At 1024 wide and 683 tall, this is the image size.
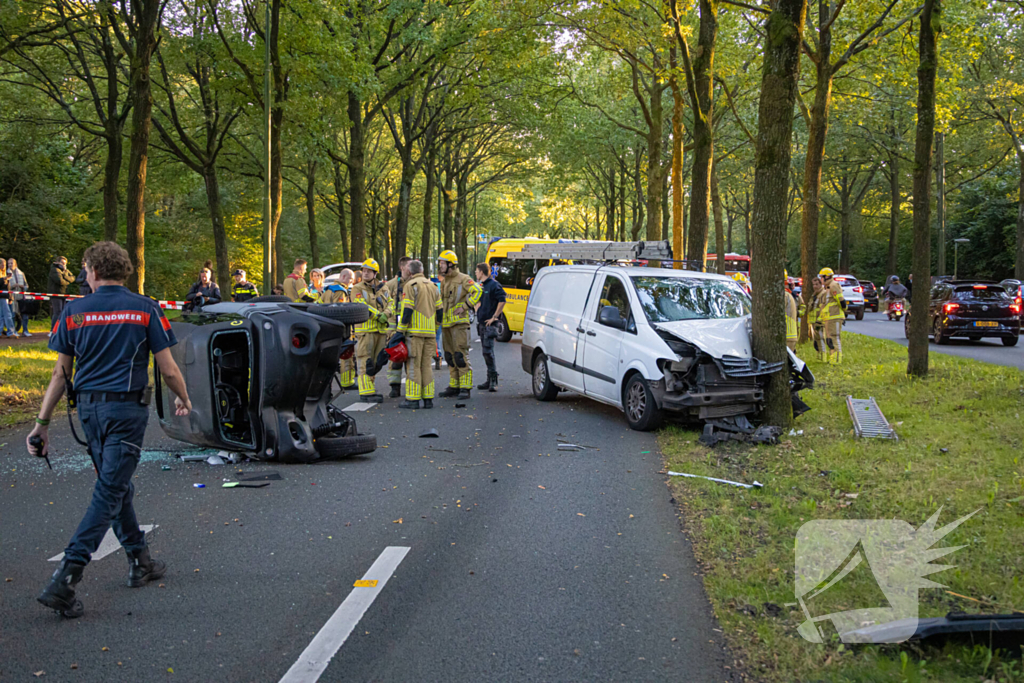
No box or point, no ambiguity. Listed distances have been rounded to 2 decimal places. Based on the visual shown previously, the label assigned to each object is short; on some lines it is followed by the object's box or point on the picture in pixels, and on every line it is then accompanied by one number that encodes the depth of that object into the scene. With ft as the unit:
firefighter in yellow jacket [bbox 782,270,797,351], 46.14
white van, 31.58
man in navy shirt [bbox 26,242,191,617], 14.80
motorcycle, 111.75
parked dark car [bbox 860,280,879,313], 156.87
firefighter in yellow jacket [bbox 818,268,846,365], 55.11
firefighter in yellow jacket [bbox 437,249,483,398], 40.14
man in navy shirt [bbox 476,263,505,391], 44.34
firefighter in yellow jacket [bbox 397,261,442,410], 37.29
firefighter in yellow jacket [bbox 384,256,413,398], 39.47
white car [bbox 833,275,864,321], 122.21
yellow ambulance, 77.66
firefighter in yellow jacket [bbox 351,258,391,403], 39.93
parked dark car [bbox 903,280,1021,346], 72.33
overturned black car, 24.56
